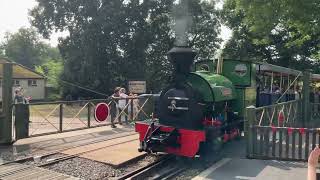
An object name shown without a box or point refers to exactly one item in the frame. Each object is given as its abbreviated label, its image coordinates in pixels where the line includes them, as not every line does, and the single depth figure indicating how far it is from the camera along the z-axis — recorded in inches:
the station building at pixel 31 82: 1136.7
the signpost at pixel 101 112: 364.8
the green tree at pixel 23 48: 2472.5
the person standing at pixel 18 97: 351.0
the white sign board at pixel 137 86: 551.2
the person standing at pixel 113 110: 402.5
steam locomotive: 241.9
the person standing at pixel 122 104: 422.3
